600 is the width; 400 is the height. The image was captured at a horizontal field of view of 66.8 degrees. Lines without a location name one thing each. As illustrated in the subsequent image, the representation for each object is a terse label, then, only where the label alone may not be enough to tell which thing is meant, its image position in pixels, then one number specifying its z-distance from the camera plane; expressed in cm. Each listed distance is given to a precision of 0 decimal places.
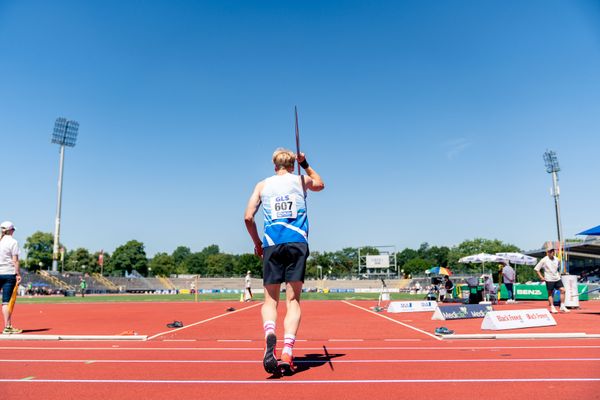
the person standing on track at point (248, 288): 2576
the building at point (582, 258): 5113
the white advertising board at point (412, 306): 1458
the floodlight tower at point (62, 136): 6569
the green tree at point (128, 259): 12250
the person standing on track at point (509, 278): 2043
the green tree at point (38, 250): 10200
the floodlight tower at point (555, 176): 5738
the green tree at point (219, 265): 15262
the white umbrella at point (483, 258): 2398
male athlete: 452
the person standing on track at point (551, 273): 1376
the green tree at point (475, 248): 11776
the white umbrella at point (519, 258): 2470
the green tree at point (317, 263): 13827
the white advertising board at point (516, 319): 818
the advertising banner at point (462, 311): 1102
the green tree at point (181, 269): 15544
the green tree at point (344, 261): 14788
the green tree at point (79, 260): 11679
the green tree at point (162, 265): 13750
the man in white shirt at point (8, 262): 865
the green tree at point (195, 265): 16162
